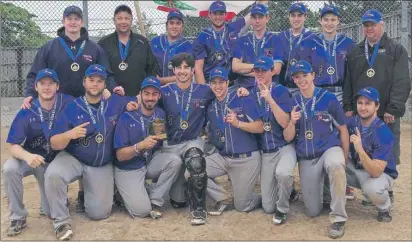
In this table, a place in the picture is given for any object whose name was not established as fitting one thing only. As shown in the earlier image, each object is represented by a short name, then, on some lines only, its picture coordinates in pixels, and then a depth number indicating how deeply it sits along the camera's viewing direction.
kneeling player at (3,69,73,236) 4.97
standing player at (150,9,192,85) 6.27
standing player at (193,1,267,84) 6.23
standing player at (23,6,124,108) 5.60
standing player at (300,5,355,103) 5.72
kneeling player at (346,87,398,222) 5.06
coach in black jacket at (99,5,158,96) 6.01
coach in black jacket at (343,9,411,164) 5.51
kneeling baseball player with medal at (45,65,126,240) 4.98
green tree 9.95
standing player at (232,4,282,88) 5.87
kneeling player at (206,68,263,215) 5.46
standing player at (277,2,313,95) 5.85
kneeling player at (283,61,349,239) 5.16
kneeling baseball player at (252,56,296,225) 5.20
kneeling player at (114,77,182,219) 5.28
